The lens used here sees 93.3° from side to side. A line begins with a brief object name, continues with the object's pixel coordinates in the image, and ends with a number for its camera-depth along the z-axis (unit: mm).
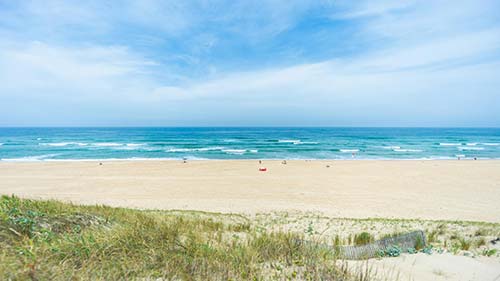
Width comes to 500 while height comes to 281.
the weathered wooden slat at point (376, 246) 3965
